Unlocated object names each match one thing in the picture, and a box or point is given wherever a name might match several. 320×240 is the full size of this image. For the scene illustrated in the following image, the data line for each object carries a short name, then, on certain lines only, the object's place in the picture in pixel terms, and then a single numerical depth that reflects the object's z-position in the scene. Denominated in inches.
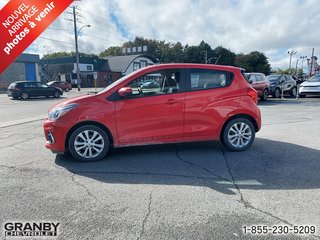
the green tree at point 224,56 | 3137.3
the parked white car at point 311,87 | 642.2
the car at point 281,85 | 693.9
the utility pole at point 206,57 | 2872.5
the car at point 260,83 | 582.2
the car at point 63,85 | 1313.0
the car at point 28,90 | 852.0
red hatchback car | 181.3
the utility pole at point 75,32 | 1339.2
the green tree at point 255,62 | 3100.4
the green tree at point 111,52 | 3341.5
